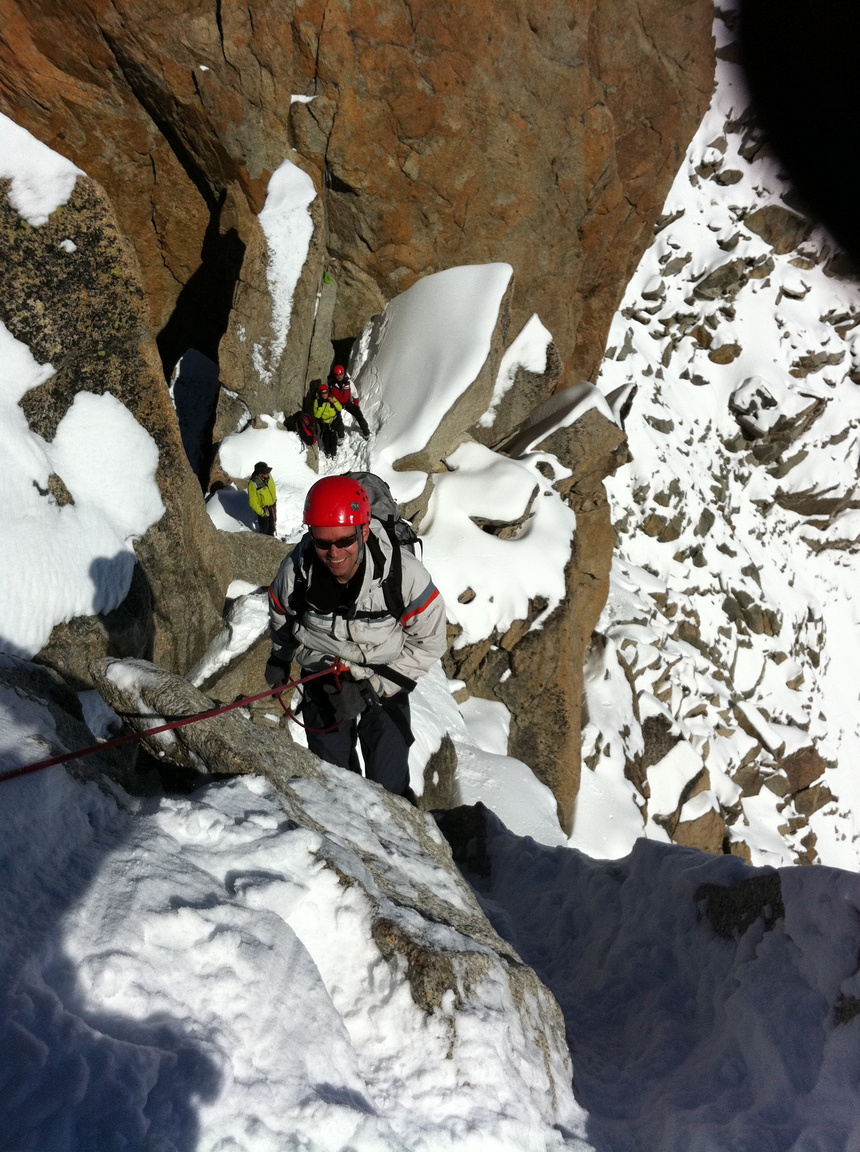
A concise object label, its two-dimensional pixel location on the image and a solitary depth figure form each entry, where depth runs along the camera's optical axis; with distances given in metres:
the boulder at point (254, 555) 6.62
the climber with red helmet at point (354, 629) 3.21
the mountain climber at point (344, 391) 10.13
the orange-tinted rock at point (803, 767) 19.58
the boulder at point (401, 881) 2.12
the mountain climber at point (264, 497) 8.41
